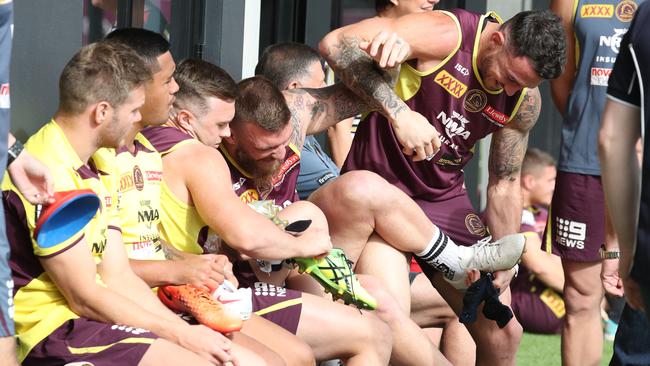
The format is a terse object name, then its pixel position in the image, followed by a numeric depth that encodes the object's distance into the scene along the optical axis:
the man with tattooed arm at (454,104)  9.56
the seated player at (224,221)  8.12
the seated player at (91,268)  6.80
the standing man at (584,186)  10.74
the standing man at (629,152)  6.22
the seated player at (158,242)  7.67
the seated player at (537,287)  14.87
